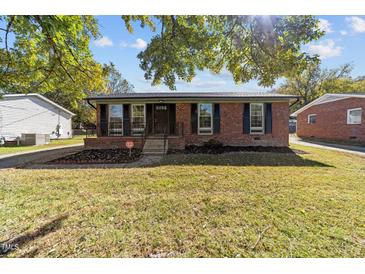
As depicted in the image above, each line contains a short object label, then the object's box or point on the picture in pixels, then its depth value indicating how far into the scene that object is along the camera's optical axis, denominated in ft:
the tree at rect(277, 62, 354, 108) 101.32
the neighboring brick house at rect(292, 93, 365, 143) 47.15
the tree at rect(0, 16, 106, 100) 14.93
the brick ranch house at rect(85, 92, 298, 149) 36.94
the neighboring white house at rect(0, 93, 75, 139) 53.47
